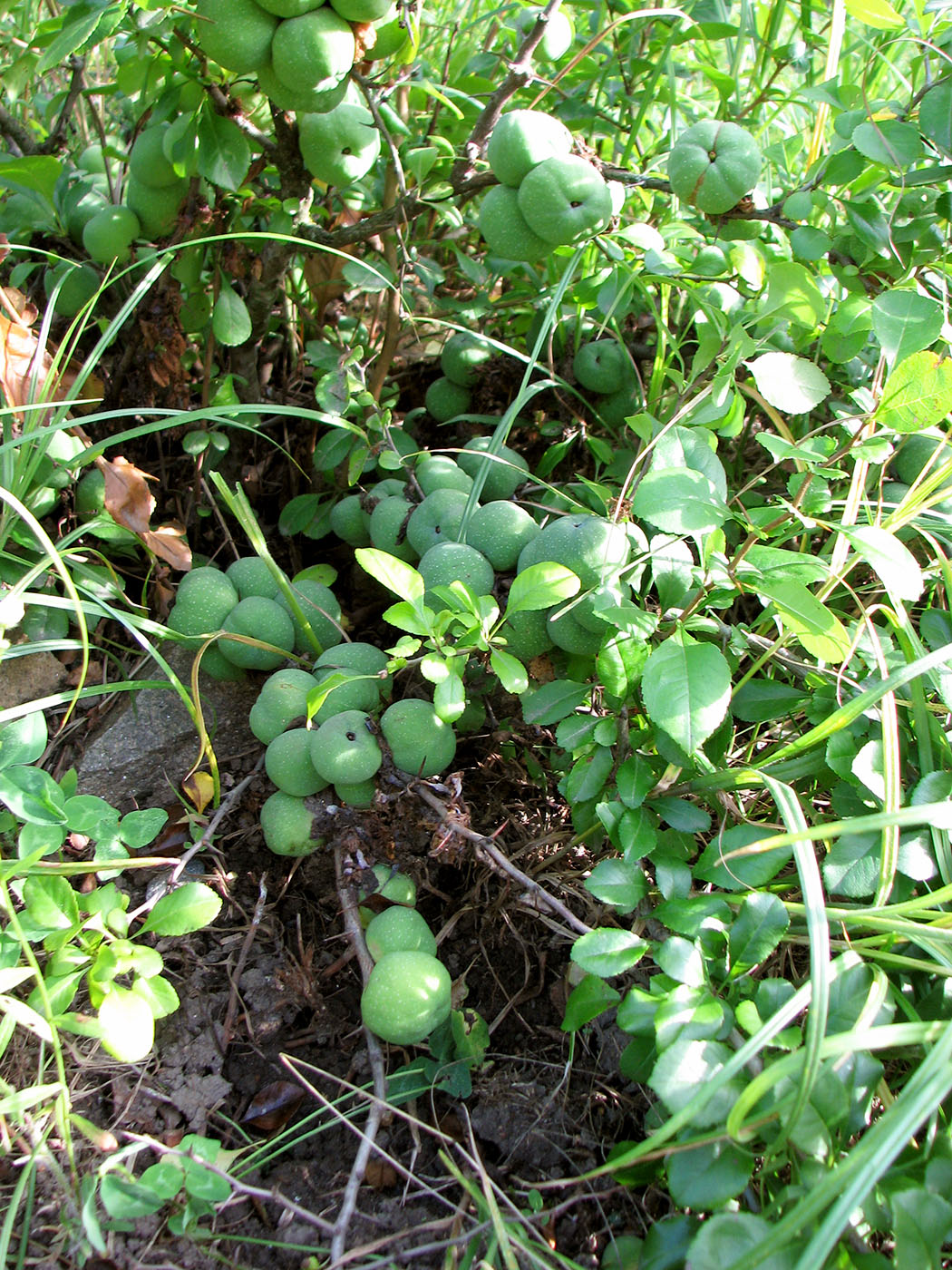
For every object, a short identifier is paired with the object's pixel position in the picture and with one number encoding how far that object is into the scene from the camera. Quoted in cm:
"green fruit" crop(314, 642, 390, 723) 57
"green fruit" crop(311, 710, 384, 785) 54
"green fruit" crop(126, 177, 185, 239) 67
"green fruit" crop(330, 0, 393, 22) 54
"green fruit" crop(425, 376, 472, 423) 77
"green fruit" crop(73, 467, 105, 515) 65
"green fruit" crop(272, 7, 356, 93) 55
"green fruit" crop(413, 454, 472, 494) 65
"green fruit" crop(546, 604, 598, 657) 55
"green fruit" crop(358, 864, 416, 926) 55
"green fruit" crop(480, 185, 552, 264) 62
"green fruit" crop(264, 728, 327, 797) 56
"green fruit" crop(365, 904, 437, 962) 53
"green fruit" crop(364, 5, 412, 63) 63
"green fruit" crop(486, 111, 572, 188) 59
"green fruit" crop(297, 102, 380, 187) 62
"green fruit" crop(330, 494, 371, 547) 69
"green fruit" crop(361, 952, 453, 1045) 50
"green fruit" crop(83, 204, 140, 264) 67
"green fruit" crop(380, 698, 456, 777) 55
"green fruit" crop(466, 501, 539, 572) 59
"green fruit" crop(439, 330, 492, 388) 75
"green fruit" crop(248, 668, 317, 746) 58
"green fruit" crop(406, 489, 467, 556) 61
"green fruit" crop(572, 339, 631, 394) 72
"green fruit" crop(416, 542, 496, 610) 57
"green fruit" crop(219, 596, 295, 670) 62
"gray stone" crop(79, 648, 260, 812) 63
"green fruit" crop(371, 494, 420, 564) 65
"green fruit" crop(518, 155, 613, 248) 59
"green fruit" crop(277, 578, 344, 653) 64
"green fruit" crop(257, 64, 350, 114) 57
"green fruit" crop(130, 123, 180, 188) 65
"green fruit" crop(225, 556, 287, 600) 64
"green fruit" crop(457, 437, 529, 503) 67
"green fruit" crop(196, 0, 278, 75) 55
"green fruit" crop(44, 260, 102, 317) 70
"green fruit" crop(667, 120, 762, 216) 62
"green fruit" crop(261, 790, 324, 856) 57
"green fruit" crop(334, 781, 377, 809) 56
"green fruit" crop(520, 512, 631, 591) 54
